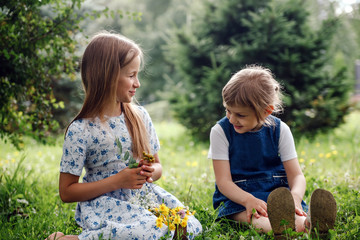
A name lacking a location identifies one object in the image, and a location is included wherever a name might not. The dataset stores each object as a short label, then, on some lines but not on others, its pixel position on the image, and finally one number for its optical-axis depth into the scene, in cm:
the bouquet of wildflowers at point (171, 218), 193
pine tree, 558
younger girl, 221
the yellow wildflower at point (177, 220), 193
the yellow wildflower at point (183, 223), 193
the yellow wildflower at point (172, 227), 195
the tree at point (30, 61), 279
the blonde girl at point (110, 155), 203
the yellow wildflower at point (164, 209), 196
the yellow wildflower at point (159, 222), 189
